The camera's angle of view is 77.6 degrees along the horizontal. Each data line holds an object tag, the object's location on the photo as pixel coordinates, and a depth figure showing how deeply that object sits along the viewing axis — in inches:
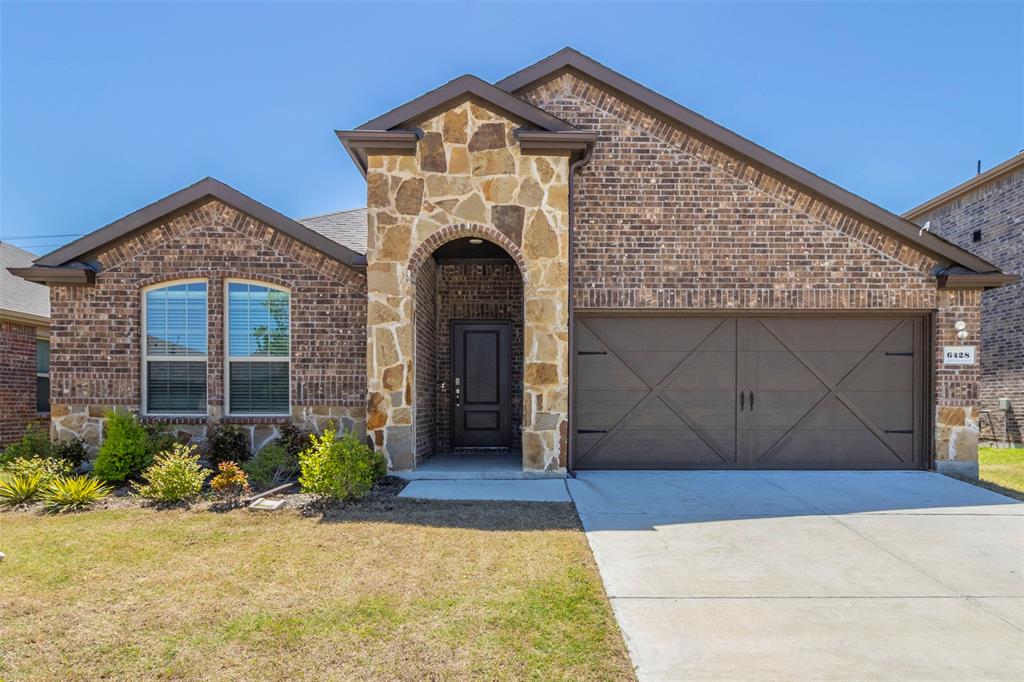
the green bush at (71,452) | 365.7
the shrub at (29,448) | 366.3
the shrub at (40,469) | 311.1
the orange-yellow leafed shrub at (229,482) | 303.9
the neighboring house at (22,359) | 484.4
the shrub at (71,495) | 291.7
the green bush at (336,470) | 290.2
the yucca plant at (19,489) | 301.3
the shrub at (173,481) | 295.3
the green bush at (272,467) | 335.3
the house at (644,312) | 385.4
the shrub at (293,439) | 372.8
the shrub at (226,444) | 376.2
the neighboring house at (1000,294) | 573.9
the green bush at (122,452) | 341.4
